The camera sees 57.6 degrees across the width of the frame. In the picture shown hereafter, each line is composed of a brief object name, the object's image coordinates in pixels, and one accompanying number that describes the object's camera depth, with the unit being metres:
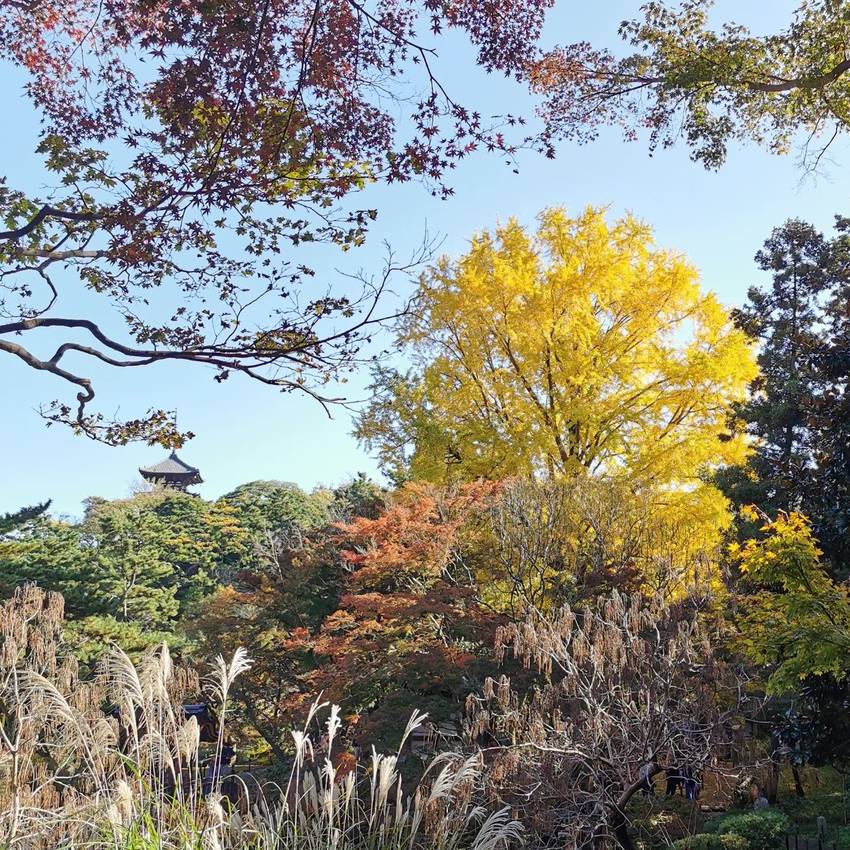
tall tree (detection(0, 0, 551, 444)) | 4.33
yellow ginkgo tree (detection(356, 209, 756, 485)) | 11.75
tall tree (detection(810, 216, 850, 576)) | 7.00
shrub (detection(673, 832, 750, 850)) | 7.32
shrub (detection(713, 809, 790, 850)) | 7.59
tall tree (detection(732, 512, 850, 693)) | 6.00
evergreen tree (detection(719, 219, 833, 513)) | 7.94
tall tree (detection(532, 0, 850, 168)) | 7.13
